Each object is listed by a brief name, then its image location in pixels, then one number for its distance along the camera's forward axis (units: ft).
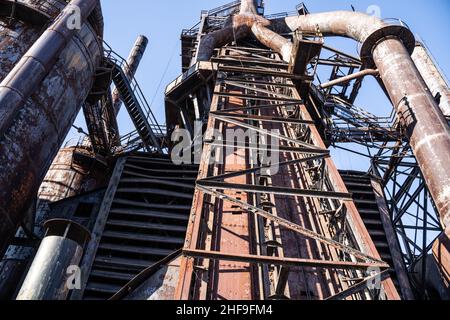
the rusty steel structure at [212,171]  14.10
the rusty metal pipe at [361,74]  41.19
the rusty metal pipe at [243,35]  44.75
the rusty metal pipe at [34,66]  26.48
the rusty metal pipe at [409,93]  26.81
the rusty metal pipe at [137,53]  87.85
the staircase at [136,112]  47.75
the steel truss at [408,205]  32.37
